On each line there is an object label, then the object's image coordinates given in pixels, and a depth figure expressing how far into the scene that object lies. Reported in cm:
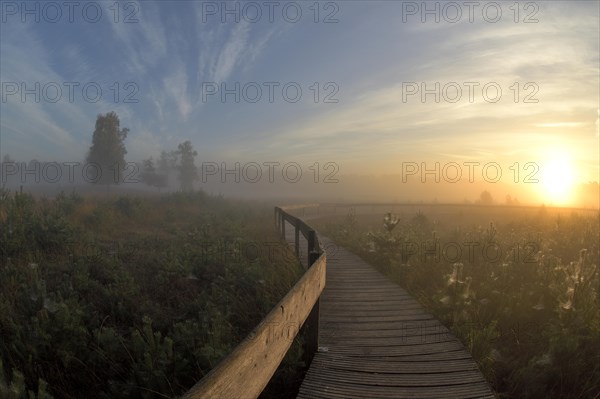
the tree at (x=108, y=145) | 5053
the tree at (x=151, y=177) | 7775
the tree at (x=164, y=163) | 10538
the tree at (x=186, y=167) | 8338
